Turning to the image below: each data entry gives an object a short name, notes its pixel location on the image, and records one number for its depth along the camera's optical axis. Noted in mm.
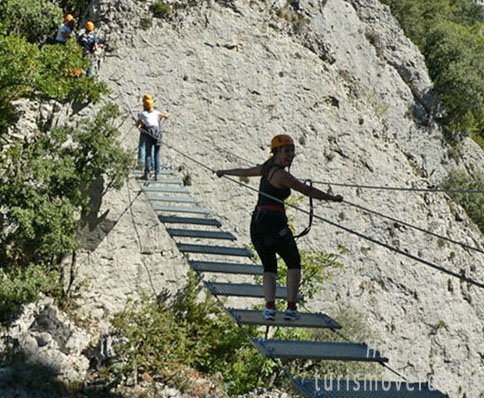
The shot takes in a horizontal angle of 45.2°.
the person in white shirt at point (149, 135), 10289
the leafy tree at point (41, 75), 9555
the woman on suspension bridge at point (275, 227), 4996
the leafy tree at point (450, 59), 18200
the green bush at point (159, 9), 13633
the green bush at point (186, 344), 9438
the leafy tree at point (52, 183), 9156
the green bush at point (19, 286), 9016
